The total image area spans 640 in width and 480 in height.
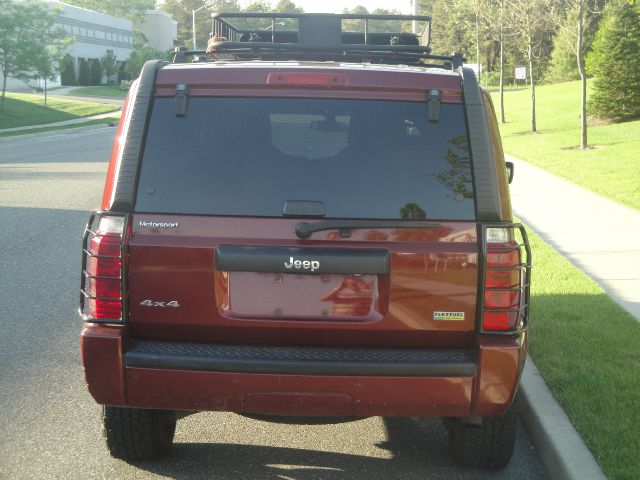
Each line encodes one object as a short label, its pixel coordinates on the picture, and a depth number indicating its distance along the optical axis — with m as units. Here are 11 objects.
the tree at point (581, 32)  24.50
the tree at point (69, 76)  92.19
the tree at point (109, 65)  100.38
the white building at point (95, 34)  95.94
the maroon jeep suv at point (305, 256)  4.03
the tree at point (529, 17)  33.75
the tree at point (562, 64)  74.62
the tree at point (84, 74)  95.06
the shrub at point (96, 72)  95.81
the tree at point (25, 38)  49.88
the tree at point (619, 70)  34.41
